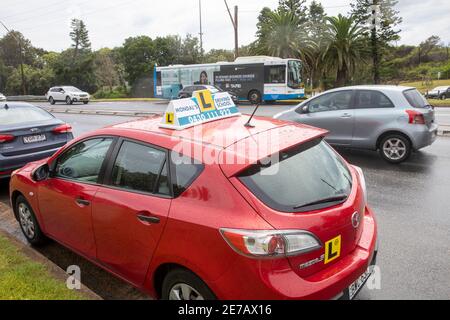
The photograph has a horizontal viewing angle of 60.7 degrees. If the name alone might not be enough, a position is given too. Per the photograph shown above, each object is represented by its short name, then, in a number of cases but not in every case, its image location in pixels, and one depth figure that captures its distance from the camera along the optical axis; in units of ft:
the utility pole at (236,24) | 103.14
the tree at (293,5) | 172.18
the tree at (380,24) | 111.96
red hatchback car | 7.72
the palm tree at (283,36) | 125.90
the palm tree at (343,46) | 111.86
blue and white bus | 87.76
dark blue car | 21.39
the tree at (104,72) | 189.57
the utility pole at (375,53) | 111.45
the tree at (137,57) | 188.85
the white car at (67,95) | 114.52
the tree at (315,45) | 118.32
